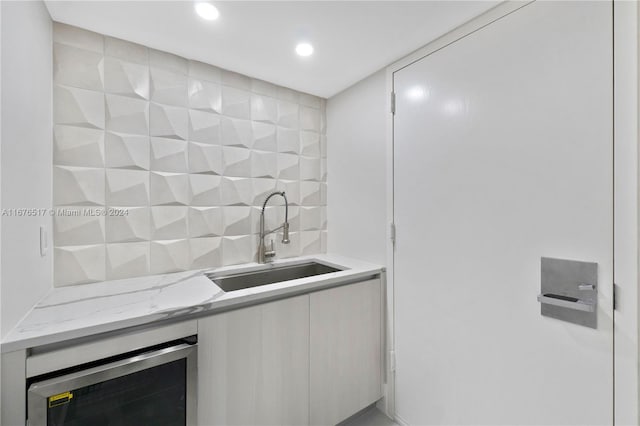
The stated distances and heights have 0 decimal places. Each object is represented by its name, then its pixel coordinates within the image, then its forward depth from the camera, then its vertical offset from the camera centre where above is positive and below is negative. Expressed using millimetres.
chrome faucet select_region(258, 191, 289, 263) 1895 -195
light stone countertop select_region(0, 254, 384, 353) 889 -383
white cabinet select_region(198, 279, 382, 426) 1174 -752
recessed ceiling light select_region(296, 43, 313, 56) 1510 +936
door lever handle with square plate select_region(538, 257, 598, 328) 946 -296
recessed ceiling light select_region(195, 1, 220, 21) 1217 +937
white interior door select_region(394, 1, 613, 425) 956 -12
